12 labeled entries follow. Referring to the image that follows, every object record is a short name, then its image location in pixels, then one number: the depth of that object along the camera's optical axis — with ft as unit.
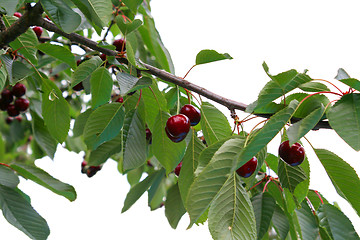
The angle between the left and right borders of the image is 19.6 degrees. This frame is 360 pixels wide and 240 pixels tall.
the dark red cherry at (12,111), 5.55
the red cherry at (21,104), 5.46
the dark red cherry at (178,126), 3.64
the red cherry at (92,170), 5.25
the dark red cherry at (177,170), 4.08
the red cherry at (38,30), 4.78
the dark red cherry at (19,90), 5.22
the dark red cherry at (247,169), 3.50
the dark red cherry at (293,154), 3.52
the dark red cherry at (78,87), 4.47
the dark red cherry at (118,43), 4.41
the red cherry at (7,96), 5.47
